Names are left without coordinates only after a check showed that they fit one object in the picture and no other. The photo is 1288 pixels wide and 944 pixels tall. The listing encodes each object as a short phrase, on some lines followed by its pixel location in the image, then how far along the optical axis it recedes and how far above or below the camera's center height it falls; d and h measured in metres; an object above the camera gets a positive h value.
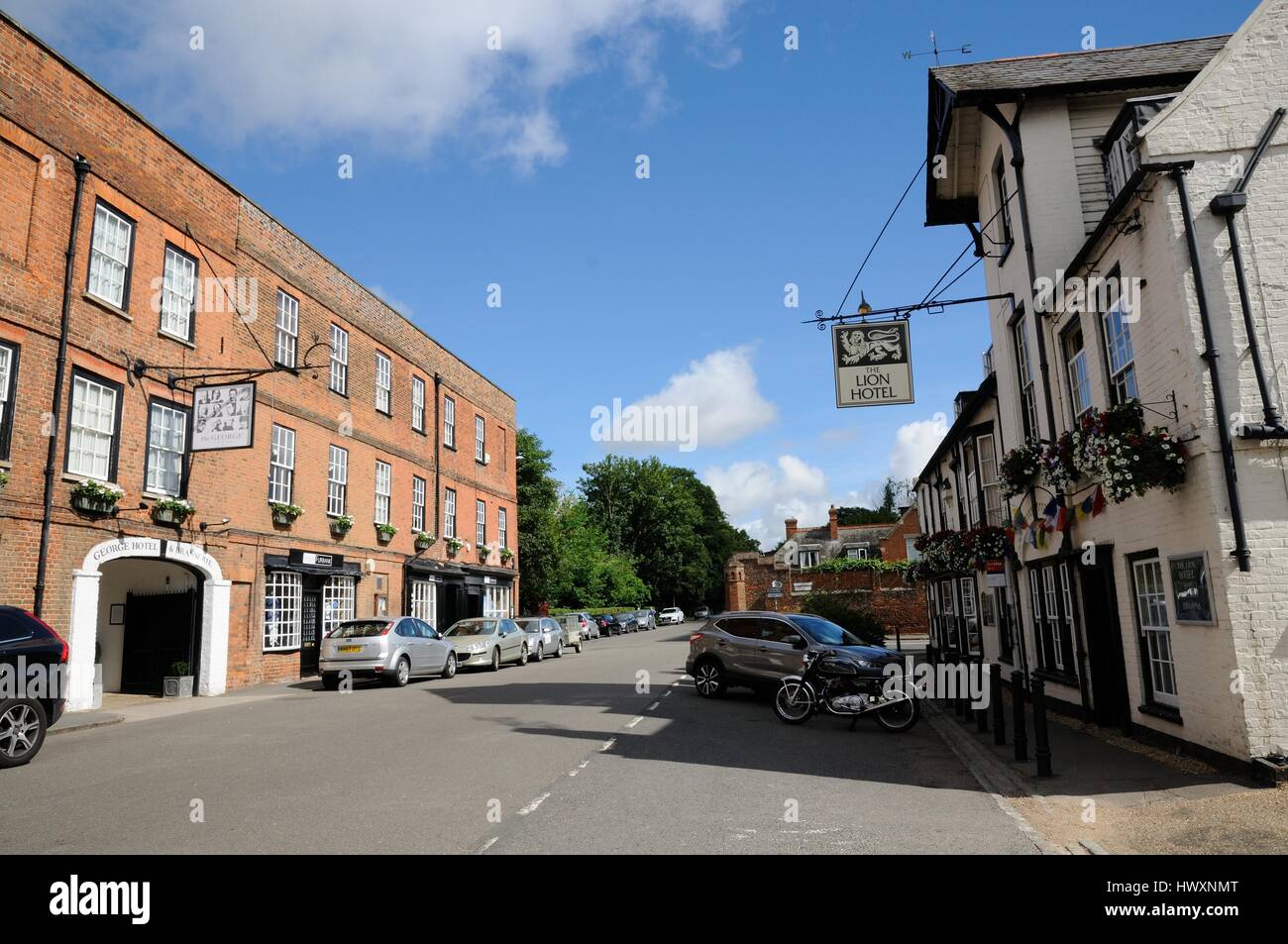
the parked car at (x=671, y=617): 74.00 -0.59
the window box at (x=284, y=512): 20.49 +2.64
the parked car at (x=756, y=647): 14.62 -0.70
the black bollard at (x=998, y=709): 10.30 -1.31
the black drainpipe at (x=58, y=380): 14.00 +4.24
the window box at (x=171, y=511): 16.69 +2.25
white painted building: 7.74 +2.76
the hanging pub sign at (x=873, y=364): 11.53 +3.25
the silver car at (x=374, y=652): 18.44 -0.72
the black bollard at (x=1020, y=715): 9.12 -1.24
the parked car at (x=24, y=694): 9.25 -0.71
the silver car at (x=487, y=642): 23.30 -0.73
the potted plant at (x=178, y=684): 17.50 -1.21
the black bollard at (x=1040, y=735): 8.21 -1.33
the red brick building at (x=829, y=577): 42.62 +1.71
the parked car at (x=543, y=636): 28.48 -0.75
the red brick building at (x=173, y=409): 14.45 +4.52
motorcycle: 11.84 -1.27
